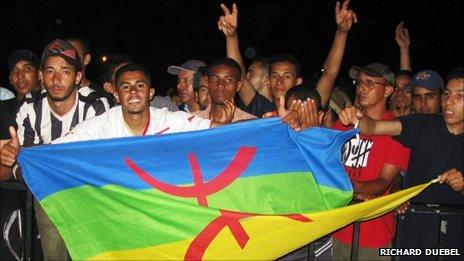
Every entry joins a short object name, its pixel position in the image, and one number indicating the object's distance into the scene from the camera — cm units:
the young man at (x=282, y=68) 567
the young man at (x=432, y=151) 424
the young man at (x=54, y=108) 445
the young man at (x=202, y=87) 623
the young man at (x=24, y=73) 591
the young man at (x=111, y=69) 602
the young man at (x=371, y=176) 443
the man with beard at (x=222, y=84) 551
